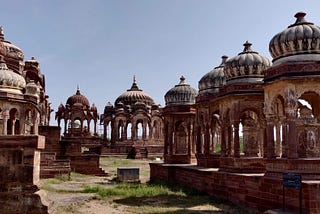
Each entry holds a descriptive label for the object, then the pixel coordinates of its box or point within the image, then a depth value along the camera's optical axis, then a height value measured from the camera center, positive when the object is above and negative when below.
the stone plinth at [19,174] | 7.62 -0.62
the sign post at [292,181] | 7.87 -0.77
